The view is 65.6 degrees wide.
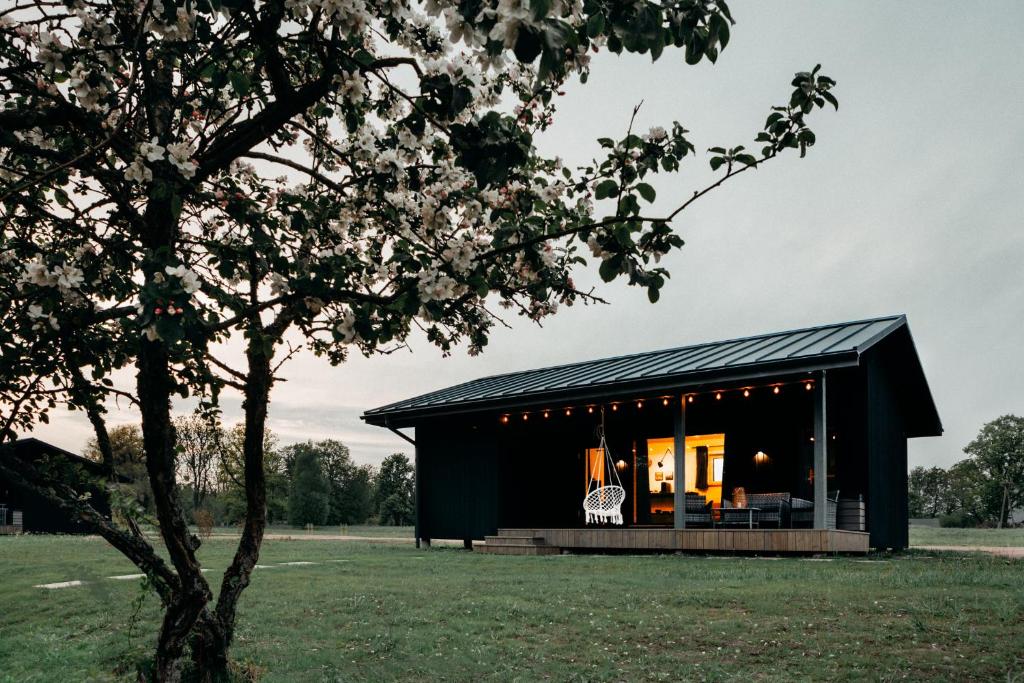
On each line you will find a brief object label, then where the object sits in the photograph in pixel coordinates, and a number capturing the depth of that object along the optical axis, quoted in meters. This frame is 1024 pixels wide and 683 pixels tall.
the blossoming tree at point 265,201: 3.04
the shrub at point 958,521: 38.41
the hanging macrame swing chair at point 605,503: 14.15
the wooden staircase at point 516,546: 14.35
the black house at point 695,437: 12.87
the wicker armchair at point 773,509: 12.48
